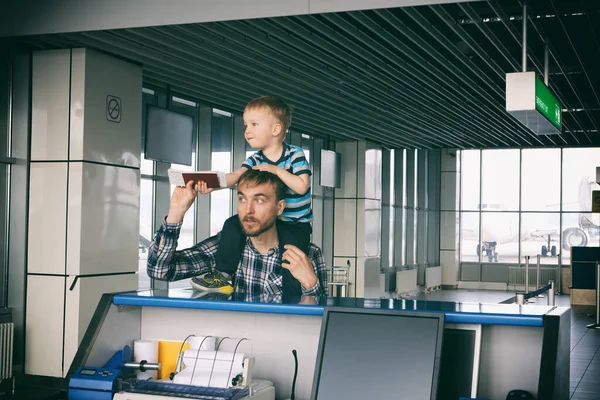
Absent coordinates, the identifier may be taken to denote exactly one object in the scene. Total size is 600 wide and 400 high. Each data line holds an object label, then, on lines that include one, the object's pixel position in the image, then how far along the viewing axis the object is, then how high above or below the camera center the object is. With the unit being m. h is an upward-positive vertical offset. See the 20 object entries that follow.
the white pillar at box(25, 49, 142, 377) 7.98 +0.14
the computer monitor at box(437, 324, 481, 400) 3.02 -0.58
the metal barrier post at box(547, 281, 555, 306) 10.72 -1.06
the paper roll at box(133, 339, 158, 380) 3.51 -0.66
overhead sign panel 7.05 +1.17
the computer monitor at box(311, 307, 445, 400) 2.83 -0.53
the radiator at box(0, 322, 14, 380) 7.70 -1.42
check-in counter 3.00 -0.52
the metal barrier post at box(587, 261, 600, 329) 13.95 -1.64
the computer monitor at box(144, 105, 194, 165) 9.38 +1.01
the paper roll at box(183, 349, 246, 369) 3.19 -0.62
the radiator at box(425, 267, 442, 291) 23.14 -1.87
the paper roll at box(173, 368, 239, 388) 3.16 -0.69
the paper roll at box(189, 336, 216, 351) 3.39 -0.58
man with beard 4.50 -0.24
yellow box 3.54 -0.67
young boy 4.63 +0.27
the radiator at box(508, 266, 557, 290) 23.38 -1.76
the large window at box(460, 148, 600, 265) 23.92 +0.52
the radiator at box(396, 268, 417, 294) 20.84 -1.79
